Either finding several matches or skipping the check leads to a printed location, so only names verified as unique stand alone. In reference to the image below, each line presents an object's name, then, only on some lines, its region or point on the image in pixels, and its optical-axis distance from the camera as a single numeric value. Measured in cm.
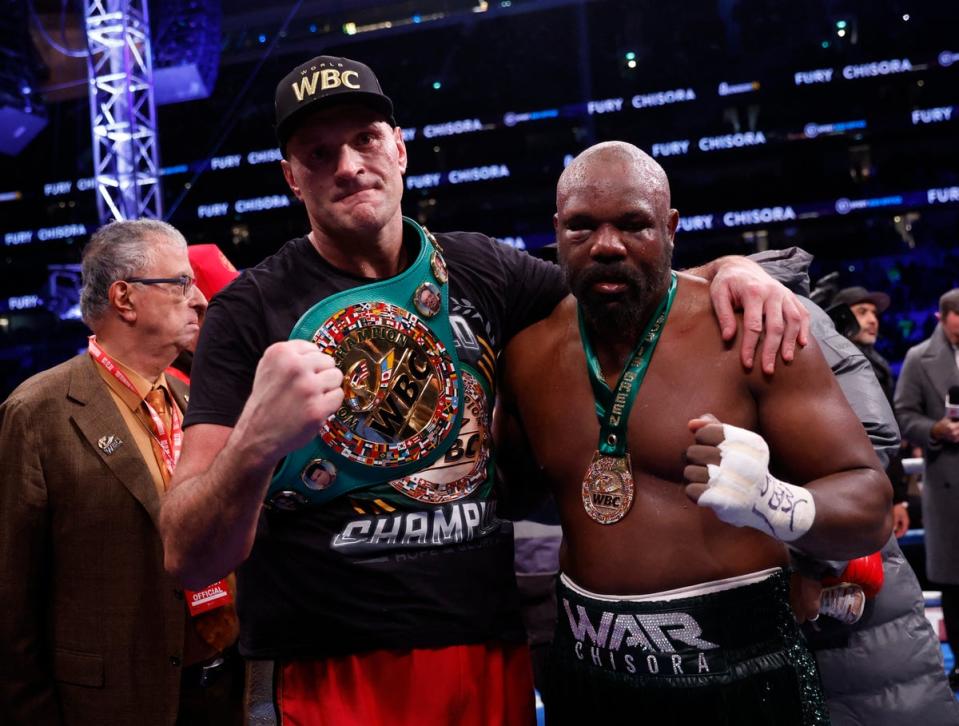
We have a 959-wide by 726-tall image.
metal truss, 633
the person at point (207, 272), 281
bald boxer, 141
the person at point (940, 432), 371
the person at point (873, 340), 377
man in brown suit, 198
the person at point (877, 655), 198
